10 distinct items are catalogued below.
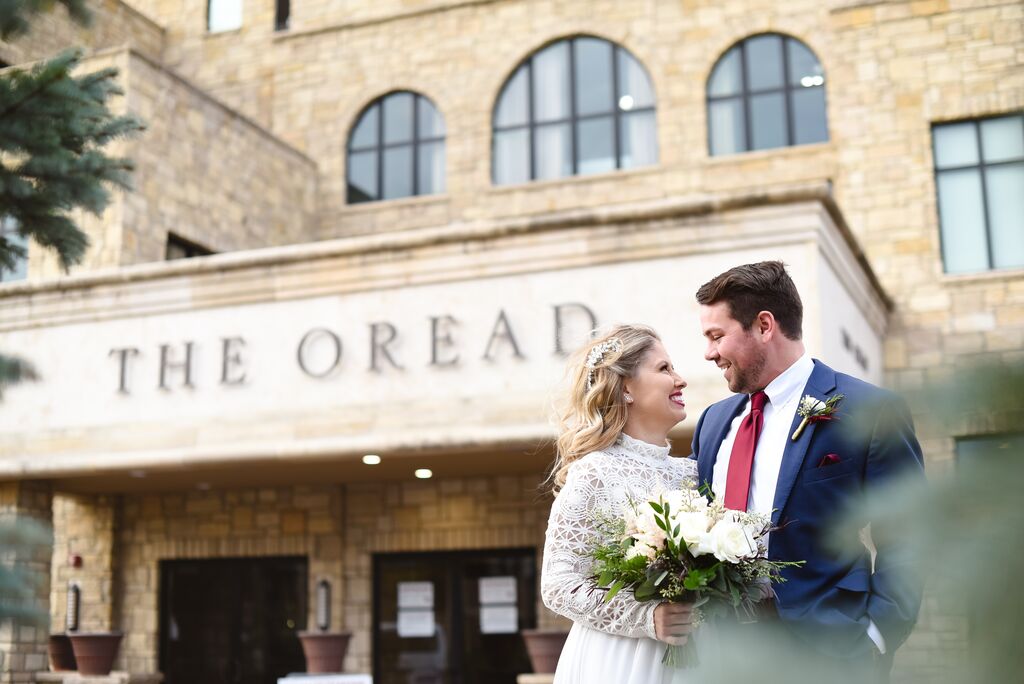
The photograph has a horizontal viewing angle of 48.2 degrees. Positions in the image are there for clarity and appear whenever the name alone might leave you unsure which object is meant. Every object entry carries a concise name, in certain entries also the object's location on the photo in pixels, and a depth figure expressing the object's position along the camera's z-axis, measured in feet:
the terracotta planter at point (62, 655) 43.19
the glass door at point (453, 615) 43.86
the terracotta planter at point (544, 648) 36.58
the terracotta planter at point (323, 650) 39.88
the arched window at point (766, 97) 51.08
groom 9.46
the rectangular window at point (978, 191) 45.85
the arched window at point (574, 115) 53.88
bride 10.87
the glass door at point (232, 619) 46.68
